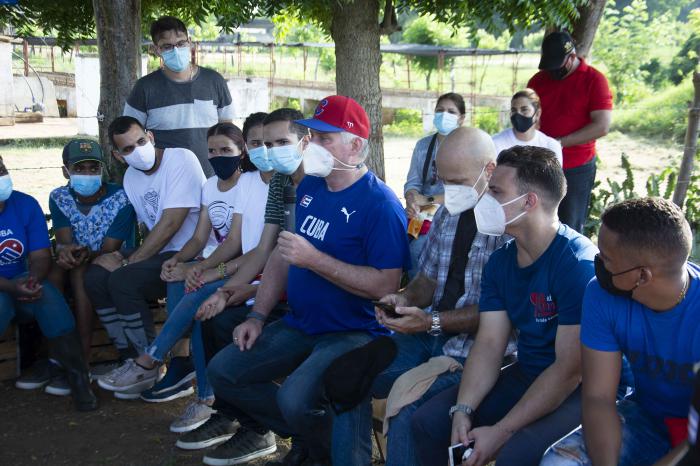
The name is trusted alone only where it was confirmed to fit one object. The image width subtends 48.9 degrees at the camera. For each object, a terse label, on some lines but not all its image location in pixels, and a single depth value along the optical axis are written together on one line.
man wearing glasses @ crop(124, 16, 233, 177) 5.91
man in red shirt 5.94
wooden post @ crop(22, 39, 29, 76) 21.49
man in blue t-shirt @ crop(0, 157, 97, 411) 4.82
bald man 3.38
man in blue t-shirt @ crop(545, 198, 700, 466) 2.53
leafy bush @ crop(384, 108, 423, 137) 26.11
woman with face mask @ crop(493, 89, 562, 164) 5.61
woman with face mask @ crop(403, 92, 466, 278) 5.66
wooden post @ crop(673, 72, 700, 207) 7.34
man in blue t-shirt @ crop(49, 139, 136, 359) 5.14
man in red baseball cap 3.52
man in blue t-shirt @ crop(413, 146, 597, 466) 2.88
